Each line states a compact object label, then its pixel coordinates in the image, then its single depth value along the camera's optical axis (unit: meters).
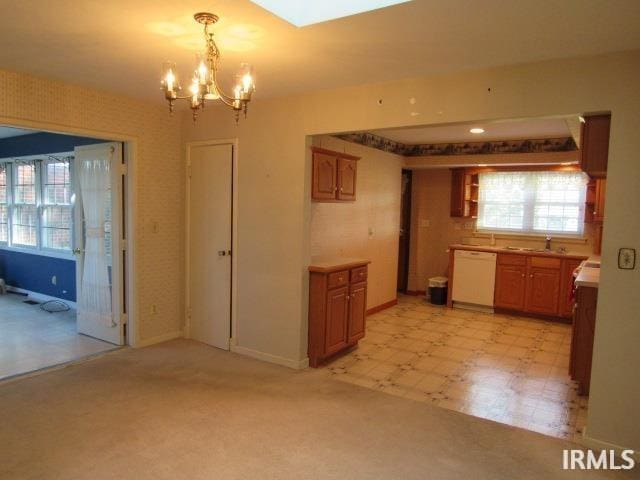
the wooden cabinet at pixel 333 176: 4.15
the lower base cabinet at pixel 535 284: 5.82
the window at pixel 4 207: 6.98
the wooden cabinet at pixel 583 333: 3.49
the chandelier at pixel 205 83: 2.18
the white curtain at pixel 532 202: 6.26
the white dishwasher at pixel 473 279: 6.30
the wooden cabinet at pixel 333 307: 4.02
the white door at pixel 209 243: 4.46
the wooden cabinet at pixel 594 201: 5.57
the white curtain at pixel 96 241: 4.58
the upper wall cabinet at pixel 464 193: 6.83
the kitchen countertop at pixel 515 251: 5.78
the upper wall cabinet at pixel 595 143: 2.79
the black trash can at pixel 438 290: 6.75
